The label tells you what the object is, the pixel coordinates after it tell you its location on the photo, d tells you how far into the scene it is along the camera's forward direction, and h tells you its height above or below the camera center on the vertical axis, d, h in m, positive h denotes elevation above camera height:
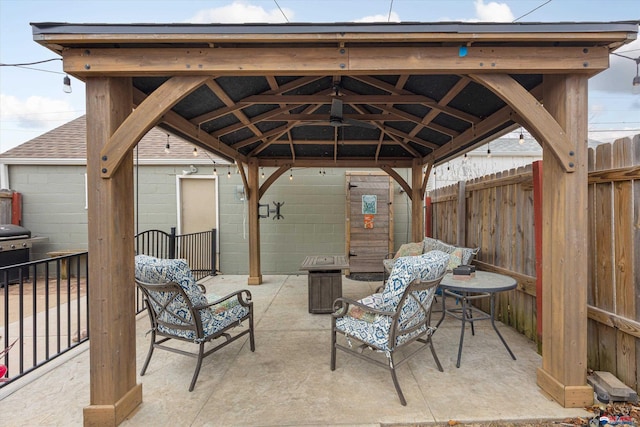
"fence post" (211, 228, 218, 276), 6.42 -0.76
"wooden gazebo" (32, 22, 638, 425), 1.92 +0.90
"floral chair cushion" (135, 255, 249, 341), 2.26 -0.64
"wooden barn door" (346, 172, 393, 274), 6.47 -0.20
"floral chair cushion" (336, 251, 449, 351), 2.20 -0.66
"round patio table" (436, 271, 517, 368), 2.60 -0.67
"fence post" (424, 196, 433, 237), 6.09 -0.08
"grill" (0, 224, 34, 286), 5.72 -0.55
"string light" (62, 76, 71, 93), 2.41 +1.12
